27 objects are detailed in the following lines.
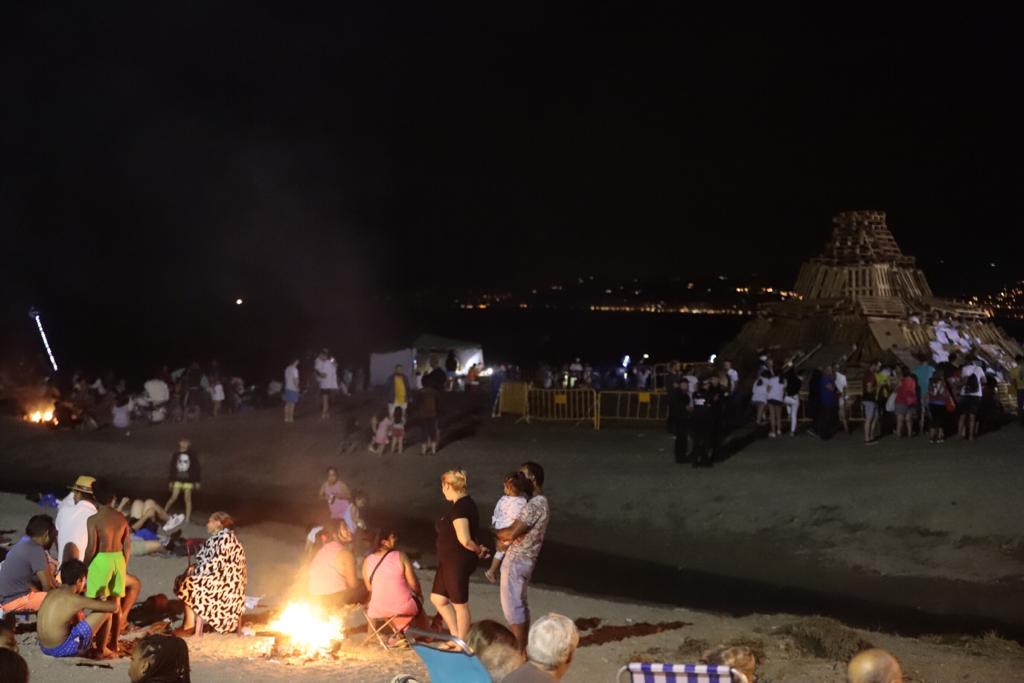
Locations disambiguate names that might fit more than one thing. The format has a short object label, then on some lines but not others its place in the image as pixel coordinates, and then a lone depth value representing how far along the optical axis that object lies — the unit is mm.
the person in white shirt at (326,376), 30548
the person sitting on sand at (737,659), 6016
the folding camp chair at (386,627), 10203
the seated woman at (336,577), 10930
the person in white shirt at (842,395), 23927
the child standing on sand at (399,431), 26125
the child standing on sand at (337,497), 16016
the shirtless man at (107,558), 10070
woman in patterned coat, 10820
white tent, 37594
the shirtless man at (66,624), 9531
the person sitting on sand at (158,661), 5664
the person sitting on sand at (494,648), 6000
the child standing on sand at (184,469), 18953
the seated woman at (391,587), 10297
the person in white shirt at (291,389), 29781
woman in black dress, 9109
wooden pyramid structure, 30359
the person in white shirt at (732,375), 26578
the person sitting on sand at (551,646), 5254
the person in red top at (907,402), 21969
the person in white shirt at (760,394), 24953
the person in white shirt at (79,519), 11281
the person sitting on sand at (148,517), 15828
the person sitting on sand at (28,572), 10484
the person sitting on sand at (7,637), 6586
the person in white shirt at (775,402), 24656
